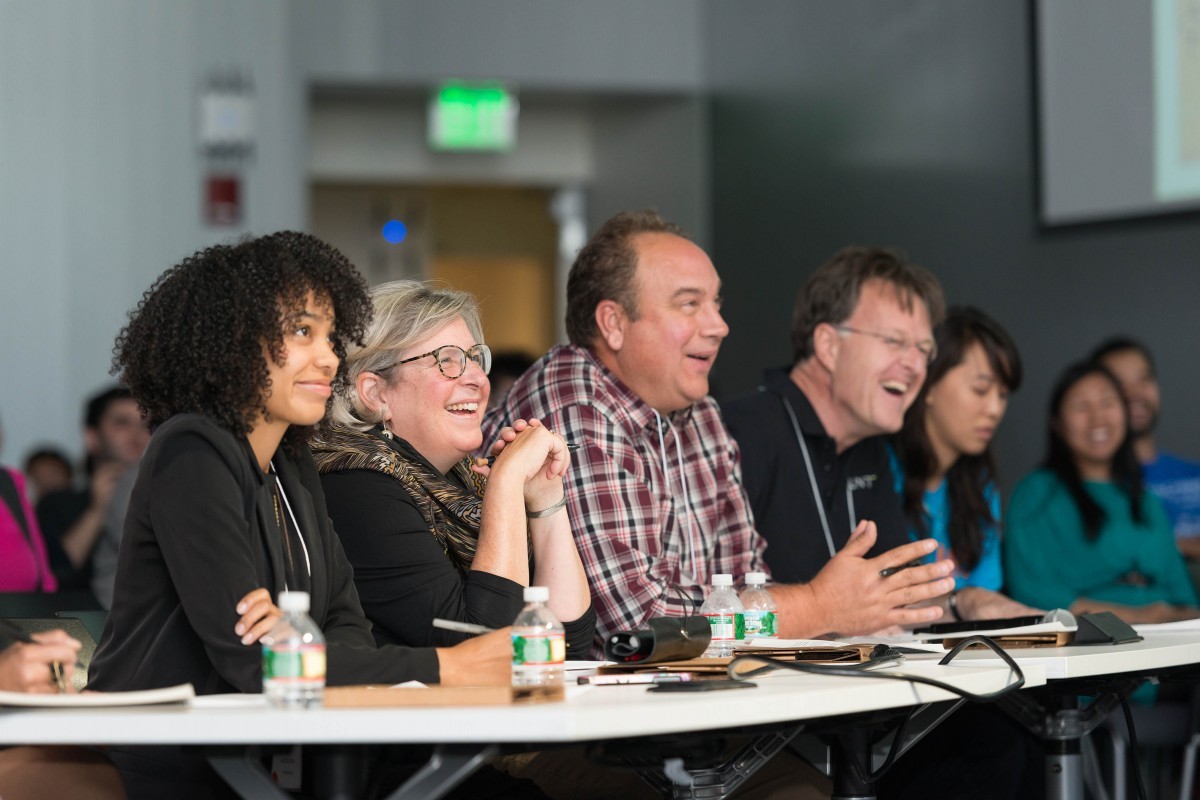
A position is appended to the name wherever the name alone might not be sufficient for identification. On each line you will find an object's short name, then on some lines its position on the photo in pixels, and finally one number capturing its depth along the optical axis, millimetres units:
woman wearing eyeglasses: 4598
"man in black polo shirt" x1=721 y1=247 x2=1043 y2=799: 6488
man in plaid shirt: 5367
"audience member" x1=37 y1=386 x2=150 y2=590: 10180
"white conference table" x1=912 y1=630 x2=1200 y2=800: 4625
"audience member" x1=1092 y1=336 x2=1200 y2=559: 9680
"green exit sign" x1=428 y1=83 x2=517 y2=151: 16156
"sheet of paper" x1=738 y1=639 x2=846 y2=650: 4523
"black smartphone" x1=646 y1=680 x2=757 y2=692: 3490
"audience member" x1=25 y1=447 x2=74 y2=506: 12062
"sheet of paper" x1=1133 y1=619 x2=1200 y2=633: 5949
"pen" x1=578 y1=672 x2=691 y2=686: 3807
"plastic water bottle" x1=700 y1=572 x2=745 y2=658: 4707
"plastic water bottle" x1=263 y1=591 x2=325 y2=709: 3240
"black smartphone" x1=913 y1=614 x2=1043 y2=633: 5418
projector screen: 10250
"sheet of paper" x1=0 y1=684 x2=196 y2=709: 3168
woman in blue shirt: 7422
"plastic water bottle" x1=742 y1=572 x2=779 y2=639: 5051
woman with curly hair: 3627
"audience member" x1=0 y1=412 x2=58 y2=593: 7441
